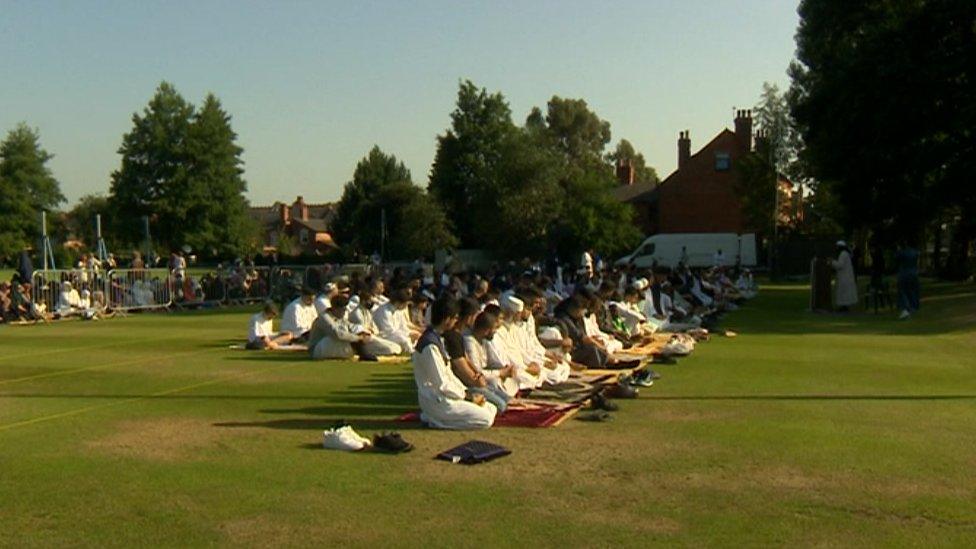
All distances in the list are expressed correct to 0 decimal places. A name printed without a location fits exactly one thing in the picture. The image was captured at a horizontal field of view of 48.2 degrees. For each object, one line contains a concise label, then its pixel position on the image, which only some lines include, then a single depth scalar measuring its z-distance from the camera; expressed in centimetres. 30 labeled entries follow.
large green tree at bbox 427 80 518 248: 7781
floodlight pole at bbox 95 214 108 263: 4017
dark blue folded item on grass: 988
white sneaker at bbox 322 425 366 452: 1048
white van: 6353
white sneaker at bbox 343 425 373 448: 1064
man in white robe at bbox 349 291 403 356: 1948
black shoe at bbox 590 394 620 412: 1295
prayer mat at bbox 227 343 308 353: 2106
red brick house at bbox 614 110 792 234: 7956
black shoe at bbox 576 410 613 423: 1227
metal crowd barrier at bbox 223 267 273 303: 3986
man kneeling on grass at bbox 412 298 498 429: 1155
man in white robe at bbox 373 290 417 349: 2059
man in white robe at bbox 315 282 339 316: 2213
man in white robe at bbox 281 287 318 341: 2242
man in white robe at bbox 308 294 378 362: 1941
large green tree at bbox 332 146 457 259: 6662
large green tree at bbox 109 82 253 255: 8456
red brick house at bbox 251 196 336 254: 12988
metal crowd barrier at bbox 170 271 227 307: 3746
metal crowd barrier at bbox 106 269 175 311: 3419
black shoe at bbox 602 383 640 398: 1394
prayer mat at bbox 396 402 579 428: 1191
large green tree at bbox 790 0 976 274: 3394
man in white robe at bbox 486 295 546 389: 1434
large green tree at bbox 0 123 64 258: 9638
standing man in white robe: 3167
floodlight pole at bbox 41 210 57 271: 3741
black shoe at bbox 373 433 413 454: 1034
